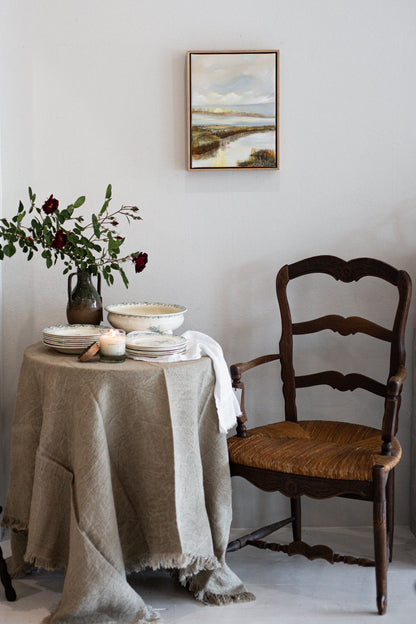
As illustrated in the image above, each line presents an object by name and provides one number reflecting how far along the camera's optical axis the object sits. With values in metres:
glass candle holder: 2.17
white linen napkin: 2.22
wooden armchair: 2.13
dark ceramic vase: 2.44
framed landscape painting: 2.68
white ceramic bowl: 2.37
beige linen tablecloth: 2.06
